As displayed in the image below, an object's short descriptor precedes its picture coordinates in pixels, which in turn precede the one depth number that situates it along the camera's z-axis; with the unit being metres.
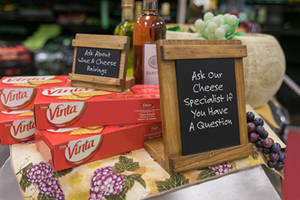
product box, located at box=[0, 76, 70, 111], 0.75
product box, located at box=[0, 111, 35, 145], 0.68
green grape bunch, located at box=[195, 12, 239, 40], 0.83
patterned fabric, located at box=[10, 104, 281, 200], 0.57
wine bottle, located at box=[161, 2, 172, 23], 1.29
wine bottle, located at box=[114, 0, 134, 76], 0.97
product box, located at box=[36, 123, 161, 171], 0.58
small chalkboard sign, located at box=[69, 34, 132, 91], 0.77
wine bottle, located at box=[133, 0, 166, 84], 0.86
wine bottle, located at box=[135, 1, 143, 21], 0.97
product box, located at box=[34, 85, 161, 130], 0.64
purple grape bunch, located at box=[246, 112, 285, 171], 0.68
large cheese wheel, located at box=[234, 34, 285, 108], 0.97
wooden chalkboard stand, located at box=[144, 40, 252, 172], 0.56
